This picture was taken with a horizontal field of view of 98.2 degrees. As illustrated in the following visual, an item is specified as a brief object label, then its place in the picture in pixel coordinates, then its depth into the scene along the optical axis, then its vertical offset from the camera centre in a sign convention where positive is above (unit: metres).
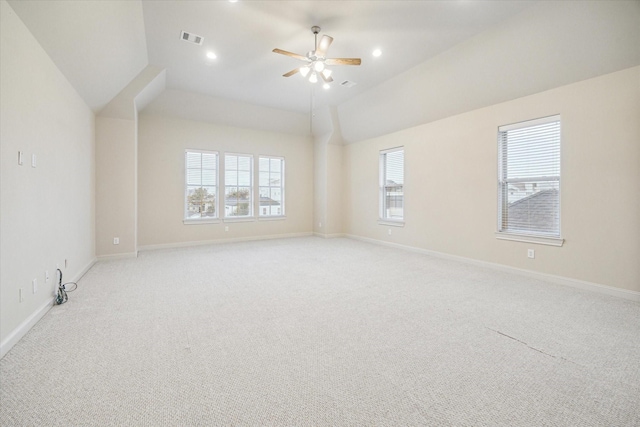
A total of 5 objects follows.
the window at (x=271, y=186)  7.55 +0.59
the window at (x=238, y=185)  7.02 +0.55
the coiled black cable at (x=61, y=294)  3.01 -0.98
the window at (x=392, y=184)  6.31 +0.54
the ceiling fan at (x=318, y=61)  3.45 +1.93
